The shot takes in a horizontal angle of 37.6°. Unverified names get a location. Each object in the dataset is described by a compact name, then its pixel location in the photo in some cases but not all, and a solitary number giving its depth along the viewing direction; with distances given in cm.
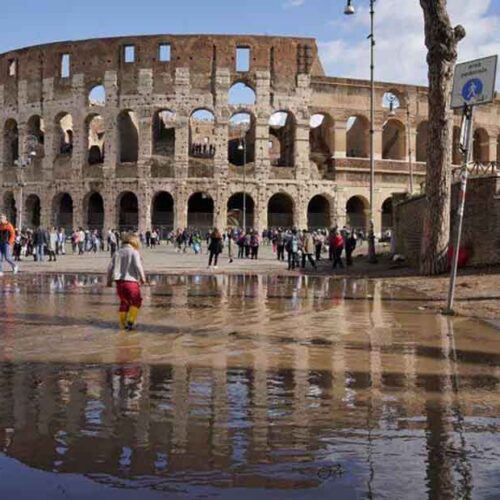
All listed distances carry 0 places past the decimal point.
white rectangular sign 1048
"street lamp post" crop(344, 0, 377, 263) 2448
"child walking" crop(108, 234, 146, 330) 911
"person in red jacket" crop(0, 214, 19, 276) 1945
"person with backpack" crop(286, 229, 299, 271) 2545
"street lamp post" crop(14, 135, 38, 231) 4769
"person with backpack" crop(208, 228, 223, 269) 2394
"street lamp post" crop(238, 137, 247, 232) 4881
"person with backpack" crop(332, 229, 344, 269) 2502
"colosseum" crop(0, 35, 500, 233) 4856
